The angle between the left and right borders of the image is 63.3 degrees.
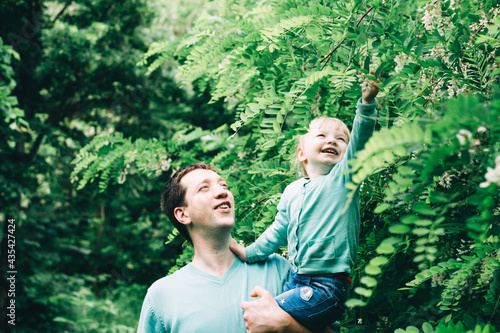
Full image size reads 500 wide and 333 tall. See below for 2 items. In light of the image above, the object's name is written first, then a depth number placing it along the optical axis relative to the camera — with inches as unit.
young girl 60.8
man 65.4
